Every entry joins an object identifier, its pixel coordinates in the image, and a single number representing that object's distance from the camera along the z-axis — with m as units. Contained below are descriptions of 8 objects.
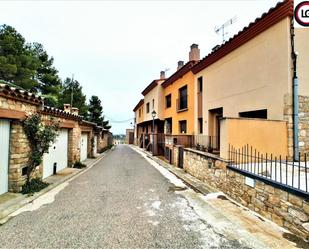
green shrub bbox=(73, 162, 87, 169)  13.27
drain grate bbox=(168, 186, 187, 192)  8.19
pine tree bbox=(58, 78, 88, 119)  36.06
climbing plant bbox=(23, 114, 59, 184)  7.56
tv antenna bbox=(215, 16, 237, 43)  13.84
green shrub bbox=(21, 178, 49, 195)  7.22
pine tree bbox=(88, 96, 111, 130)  39.27
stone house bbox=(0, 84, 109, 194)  6.69
